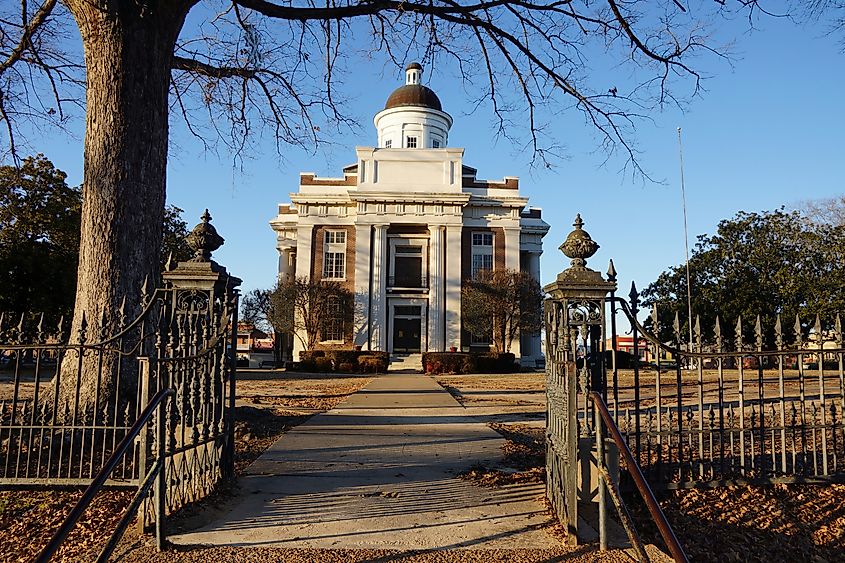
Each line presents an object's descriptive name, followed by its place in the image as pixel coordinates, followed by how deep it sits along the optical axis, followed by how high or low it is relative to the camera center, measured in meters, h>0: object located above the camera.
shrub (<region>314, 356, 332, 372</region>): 31.62 -1.31
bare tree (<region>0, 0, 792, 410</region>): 7.09 +2.31
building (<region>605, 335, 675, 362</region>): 52.20 +0.00
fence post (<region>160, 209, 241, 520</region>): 5.25 -0.03
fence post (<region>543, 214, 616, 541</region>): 4.43 -0.17
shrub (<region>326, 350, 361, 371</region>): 31.42 -0.95
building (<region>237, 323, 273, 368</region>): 39.62 -0.99
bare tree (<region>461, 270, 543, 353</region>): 36.81 +2.00
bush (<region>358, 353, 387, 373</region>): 31.14 -1.27
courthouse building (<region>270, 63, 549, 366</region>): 40.94 +6.91
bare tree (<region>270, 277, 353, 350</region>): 36.50 +1.84
